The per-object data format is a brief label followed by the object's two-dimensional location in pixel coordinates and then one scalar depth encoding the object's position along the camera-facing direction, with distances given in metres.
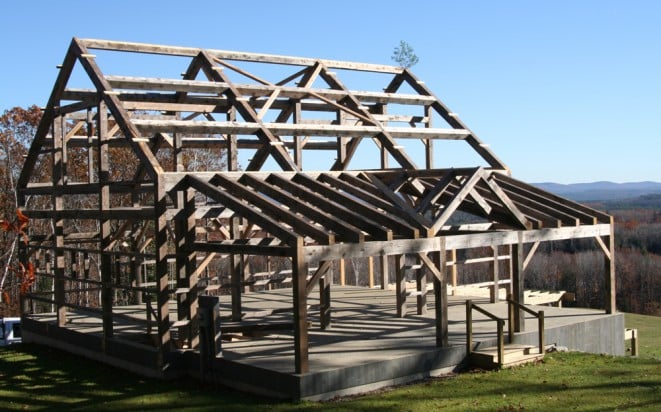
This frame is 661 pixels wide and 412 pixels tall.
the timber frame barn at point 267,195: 12.02
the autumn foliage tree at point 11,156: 31.12
